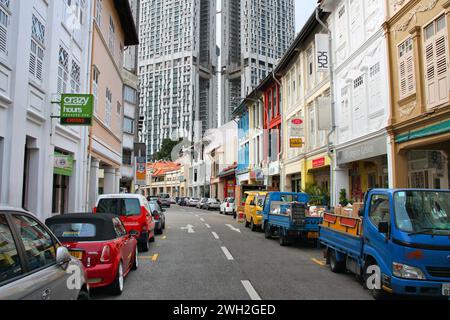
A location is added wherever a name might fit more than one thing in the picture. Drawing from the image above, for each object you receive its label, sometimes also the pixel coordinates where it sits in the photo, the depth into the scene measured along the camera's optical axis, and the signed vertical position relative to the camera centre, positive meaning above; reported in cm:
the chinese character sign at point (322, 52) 2136 +736
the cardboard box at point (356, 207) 972 -24
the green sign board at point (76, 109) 1409 +289
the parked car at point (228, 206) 3825 -89
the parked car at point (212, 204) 4881 -91
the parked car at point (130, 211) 1288 -46
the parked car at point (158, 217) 1788 -92
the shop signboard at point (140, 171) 4917 +292
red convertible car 696 -83
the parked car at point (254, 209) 2028 -65
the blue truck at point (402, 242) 615 -73
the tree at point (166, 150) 10019 +1115
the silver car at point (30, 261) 328 -59
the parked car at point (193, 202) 5983 -82
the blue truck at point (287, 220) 1398 -82
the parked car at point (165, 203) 5079 -85
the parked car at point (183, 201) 6500 -78
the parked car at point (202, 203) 5252 -88
